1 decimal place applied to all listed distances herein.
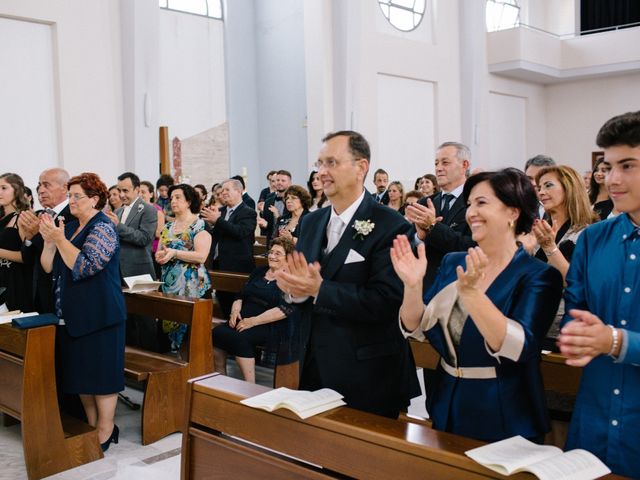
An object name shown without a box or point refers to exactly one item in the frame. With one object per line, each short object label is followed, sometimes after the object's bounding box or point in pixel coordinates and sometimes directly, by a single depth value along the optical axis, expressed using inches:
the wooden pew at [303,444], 72.5
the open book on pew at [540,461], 62.5
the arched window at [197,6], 513.0
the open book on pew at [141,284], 189.6
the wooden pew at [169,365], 162.2
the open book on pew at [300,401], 83.4
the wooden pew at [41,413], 141.3
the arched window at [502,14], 654.5
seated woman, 185.6
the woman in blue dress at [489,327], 77.6
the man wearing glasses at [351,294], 93.0
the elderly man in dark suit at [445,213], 140.1
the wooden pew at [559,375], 107.7
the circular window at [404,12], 549.3
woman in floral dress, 199.5
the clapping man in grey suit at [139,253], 221.3
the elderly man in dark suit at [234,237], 239.6
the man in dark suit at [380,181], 398.3
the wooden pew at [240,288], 186.1
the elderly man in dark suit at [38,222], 170.9
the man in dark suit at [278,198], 318.7
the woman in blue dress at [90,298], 143.1
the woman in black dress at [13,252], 188.9
